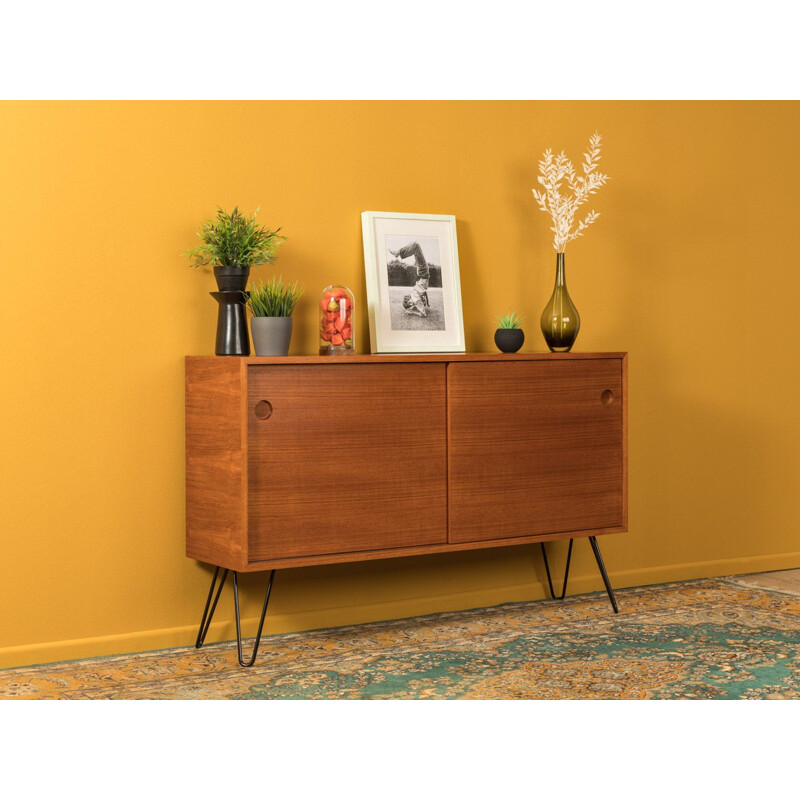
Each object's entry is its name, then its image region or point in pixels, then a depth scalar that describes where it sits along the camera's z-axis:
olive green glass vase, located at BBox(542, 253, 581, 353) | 3.90
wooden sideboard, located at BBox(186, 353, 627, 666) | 3.23
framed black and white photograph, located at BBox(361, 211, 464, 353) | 3.79
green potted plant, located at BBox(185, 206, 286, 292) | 3.38
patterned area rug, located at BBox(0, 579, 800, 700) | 3.04
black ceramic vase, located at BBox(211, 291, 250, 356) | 3.39
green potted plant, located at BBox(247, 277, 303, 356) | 3.35
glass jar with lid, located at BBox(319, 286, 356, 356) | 3.53
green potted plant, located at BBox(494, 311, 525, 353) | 3.82
